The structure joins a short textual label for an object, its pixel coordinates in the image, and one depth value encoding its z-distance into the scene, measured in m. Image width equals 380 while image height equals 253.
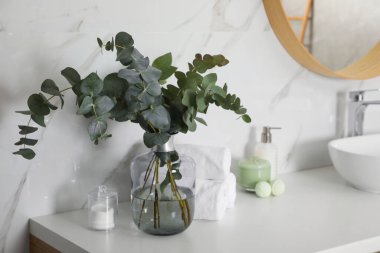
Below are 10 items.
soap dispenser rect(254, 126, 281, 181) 2.07
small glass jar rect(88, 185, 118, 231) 1.67
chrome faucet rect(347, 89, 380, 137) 2.32
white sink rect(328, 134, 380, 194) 1.96
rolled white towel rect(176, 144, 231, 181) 1.85
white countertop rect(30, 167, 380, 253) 1.58
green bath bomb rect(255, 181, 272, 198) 1.98
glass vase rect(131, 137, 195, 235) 1.64
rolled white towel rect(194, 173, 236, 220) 1.76
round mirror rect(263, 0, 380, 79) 2.16
